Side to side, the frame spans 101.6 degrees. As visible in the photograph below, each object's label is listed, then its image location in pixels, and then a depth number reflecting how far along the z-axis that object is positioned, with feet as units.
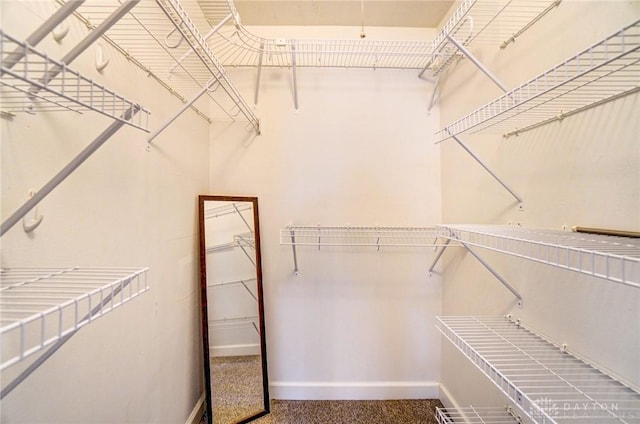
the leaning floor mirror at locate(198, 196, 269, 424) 5.30
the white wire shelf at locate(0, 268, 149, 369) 1.45
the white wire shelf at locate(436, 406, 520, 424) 3.89
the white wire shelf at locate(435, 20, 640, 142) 2.25
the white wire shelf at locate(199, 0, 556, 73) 3.96
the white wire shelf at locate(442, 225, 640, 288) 2.03
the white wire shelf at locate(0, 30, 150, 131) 1.30
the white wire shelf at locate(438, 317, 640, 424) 2.36
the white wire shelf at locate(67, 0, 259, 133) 2.74
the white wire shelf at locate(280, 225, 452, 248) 5.98
